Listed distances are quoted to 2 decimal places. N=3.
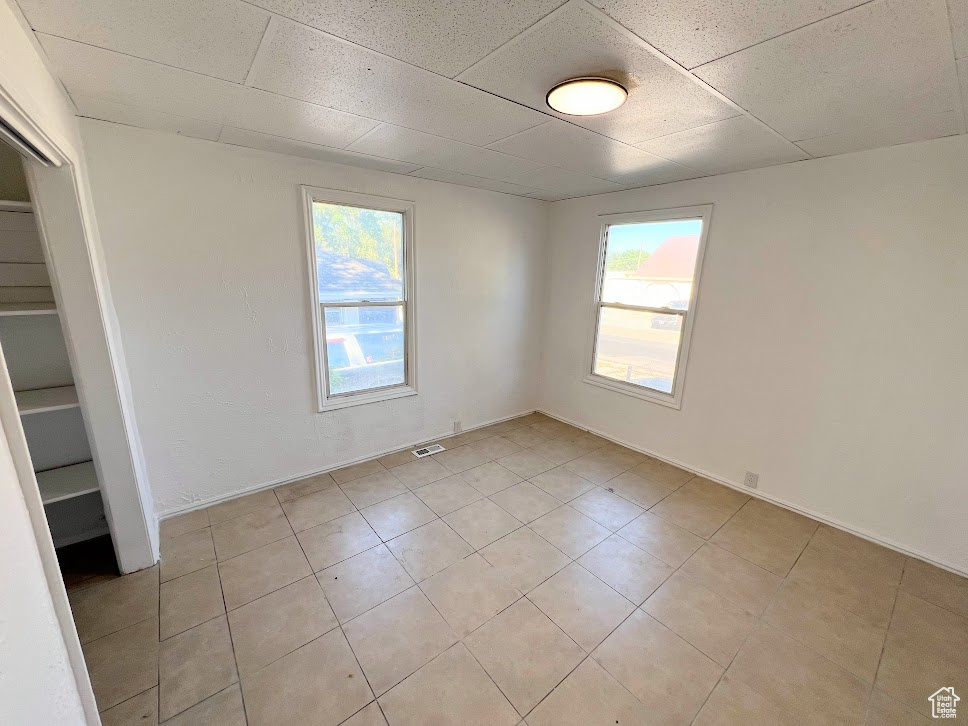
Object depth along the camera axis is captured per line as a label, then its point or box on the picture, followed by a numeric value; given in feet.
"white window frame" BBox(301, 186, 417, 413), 9.06
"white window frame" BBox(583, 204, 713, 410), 10.07
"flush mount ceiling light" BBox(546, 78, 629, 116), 4.95
